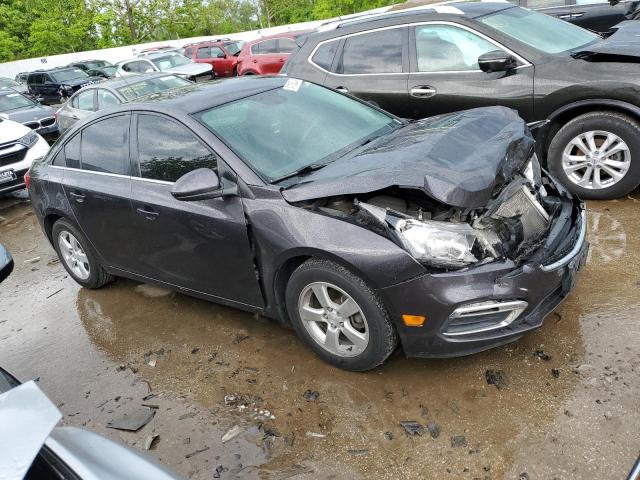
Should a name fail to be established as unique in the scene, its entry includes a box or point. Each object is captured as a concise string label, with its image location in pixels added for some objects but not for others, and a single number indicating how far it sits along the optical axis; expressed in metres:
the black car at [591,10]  9.59
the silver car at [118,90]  9.52
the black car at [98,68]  22.09
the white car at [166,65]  16.58
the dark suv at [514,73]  4.63
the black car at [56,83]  21.32
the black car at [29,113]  12.70
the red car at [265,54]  16.66
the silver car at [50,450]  1.48
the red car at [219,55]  20.59
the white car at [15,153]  8.19
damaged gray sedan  2.80
